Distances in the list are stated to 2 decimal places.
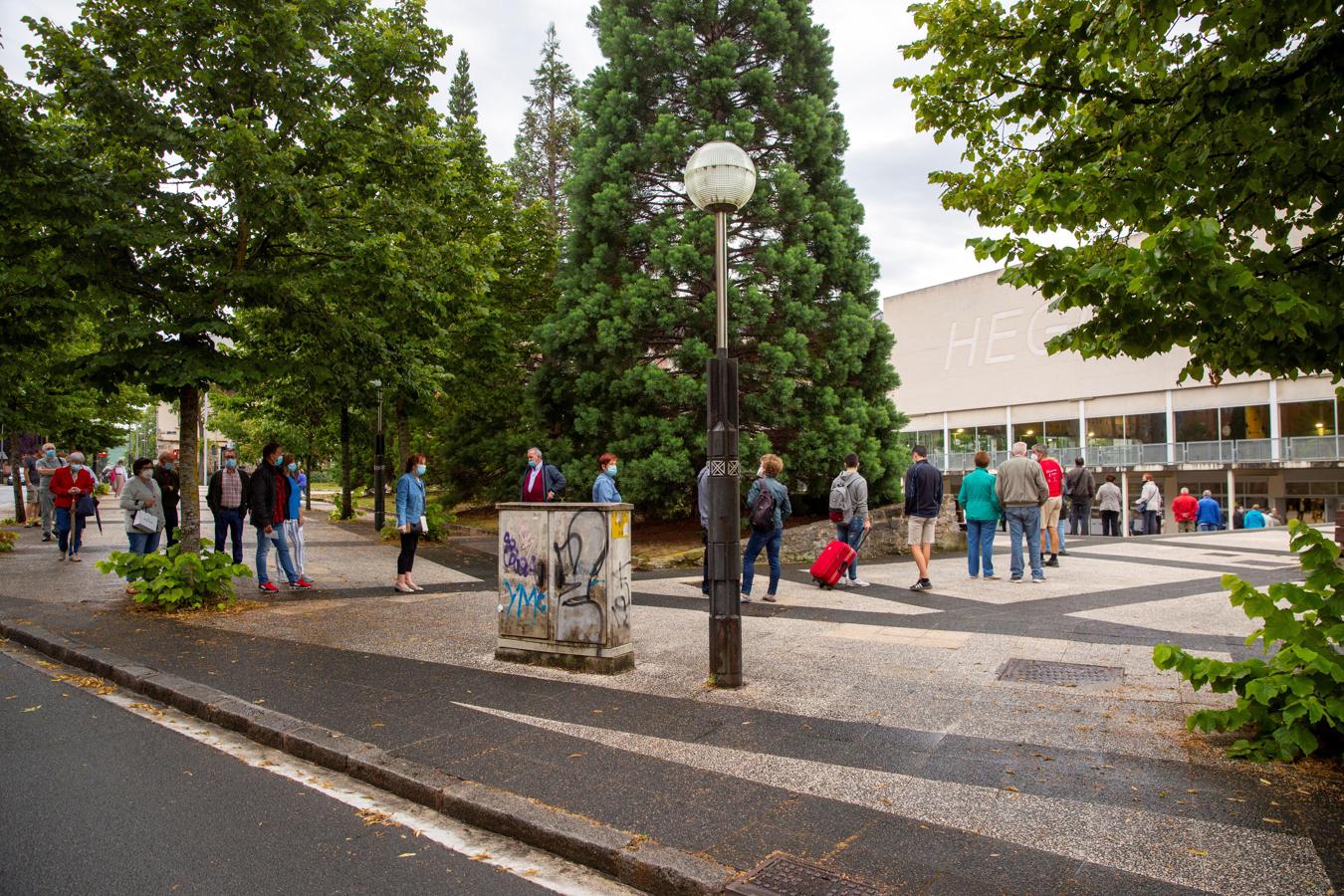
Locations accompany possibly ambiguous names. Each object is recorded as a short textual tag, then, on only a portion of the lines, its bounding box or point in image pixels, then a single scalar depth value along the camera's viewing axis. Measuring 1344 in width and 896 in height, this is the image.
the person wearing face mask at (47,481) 18.17
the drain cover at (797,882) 3.21
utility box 6.87
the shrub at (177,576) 9.88
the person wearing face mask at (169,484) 14.32
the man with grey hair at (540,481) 12.46
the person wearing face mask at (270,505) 11.07
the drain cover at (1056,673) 6.44
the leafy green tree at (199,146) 9.02
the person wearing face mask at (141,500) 11.36
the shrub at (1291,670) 4.23
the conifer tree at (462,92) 42.03
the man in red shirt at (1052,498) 13.60
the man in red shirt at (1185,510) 26.66
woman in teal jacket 12.27
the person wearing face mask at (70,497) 14.87
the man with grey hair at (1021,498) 11.98
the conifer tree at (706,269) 16.91
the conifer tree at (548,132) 37.69
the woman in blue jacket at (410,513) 11.41
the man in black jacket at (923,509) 11.45
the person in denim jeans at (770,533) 10.62
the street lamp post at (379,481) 20.69
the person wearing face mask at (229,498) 12.12
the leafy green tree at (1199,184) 3.65
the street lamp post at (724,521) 6.28
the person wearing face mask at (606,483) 11.95
